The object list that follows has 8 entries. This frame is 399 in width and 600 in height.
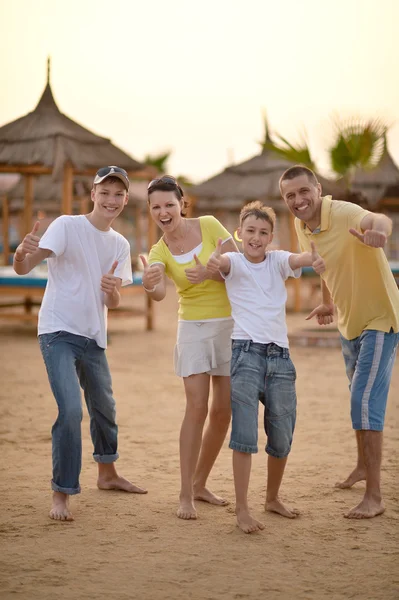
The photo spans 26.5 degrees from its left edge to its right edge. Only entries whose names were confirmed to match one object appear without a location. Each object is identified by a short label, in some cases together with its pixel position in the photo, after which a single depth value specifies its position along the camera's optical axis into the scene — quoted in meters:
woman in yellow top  4.37
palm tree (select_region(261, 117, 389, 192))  13.62
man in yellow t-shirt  4.40
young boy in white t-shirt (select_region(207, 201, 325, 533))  4.14
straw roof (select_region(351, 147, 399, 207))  23.90
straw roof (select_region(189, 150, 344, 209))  20.23
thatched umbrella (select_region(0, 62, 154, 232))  13.30
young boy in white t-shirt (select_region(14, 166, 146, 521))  4.32
